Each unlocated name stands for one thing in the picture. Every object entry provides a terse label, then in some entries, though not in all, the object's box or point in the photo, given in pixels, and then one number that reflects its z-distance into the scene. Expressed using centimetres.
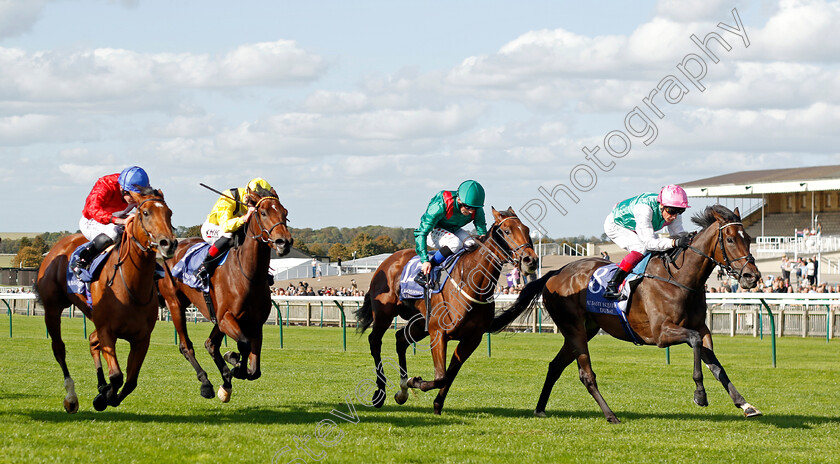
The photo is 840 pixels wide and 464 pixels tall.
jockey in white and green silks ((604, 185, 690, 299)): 1585
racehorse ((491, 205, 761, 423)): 1473
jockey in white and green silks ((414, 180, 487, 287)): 1602
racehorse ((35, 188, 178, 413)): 1321
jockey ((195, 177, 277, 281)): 1598
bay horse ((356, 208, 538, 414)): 1437
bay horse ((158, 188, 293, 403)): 1495
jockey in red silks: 1415
